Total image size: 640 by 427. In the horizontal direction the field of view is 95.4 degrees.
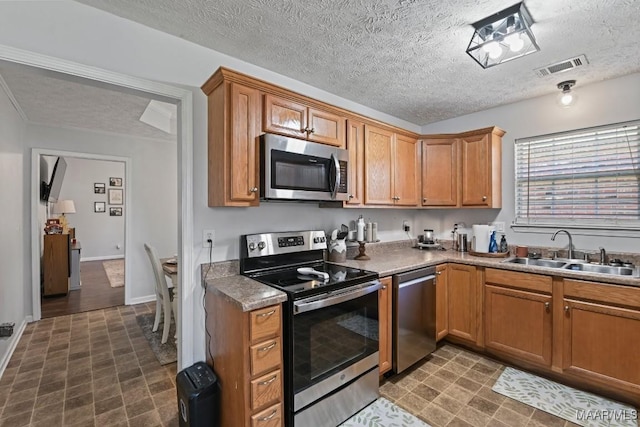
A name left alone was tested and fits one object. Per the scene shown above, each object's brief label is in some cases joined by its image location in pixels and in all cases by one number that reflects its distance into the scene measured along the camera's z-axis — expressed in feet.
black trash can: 5.52
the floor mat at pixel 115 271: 18.22
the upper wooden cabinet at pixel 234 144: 6.21
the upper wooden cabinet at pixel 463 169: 10.19
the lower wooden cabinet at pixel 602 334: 6.62
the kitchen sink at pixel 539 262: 8.88
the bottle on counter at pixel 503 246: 10.13
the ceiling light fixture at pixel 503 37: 5.63
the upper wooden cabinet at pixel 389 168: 9.34
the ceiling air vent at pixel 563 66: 7.43
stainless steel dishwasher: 7.75
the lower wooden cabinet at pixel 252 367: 5.05
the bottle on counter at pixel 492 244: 10.05
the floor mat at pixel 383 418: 6.30
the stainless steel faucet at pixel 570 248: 8.89
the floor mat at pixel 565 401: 6.42
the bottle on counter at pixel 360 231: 9.45
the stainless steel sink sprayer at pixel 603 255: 8.33
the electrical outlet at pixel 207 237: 6.87
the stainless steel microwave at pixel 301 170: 6.52
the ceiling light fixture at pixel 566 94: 8.71
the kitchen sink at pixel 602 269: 7.71
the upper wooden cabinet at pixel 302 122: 6.80
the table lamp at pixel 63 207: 21.63
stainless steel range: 5.55
